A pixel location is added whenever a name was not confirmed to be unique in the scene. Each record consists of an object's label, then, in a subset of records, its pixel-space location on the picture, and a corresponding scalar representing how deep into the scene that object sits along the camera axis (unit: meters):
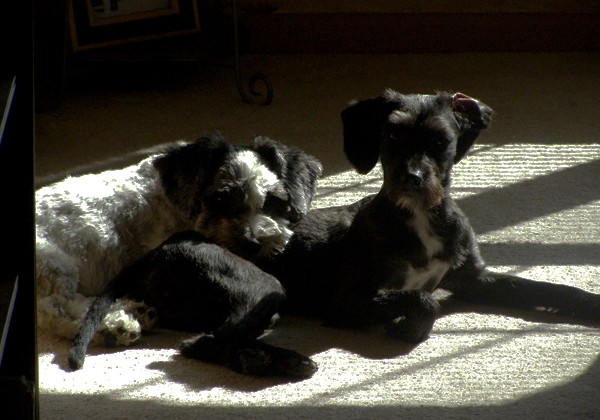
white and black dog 5.67
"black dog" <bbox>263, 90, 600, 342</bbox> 5.42
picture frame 10.45
